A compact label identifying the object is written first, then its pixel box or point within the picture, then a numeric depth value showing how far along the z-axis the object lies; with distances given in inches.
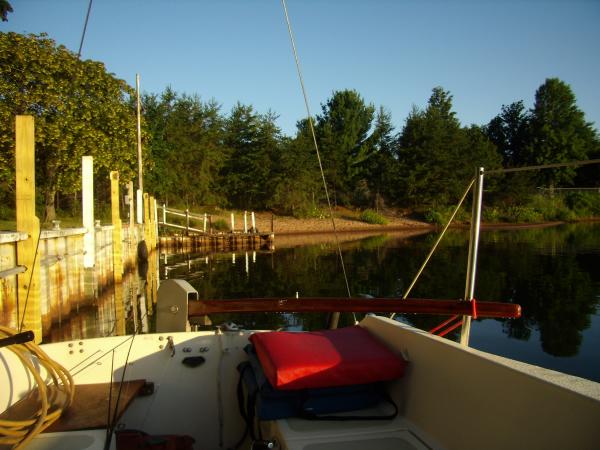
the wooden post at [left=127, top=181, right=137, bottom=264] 679.1
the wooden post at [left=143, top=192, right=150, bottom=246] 897.1
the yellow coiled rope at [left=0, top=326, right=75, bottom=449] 82.5
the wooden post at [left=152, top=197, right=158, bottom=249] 968.9
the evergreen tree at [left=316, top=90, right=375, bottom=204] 2009.1
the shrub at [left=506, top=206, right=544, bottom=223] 1902.1
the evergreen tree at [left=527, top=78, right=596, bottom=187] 1612.9
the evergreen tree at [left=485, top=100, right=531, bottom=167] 2233.9
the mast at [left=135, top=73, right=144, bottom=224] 788.9
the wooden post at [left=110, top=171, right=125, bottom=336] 501.4
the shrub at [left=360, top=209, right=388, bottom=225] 1827.0
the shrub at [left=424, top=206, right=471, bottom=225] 1851.6
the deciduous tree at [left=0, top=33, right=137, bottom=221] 735.7
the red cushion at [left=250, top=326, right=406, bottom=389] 97.1
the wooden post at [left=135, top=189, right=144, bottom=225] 781.7
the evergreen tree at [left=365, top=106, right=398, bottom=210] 1982.0
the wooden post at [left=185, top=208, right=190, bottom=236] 1163.0
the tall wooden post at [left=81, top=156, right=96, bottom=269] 378.6
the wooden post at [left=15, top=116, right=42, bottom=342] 226.1
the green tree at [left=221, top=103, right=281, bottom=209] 1801.2
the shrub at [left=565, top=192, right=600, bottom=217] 2023.9
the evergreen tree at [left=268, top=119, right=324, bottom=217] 1780.3
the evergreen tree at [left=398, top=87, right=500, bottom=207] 1931.6
